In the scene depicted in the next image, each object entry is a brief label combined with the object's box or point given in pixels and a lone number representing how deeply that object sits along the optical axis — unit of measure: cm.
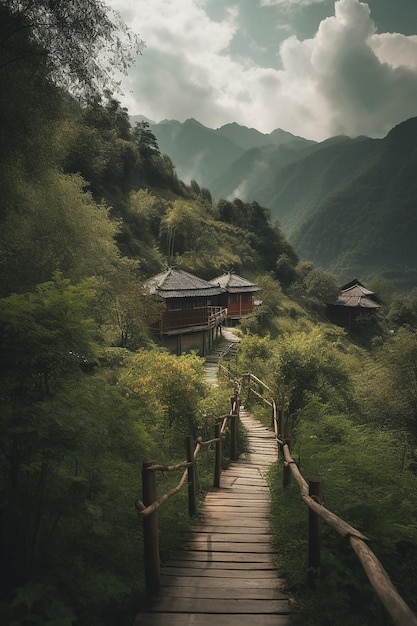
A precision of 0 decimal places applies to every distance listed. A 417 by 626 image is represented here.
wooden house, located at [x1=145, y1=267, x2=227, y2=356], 2195
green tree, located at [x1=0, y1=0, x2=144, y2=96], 859
